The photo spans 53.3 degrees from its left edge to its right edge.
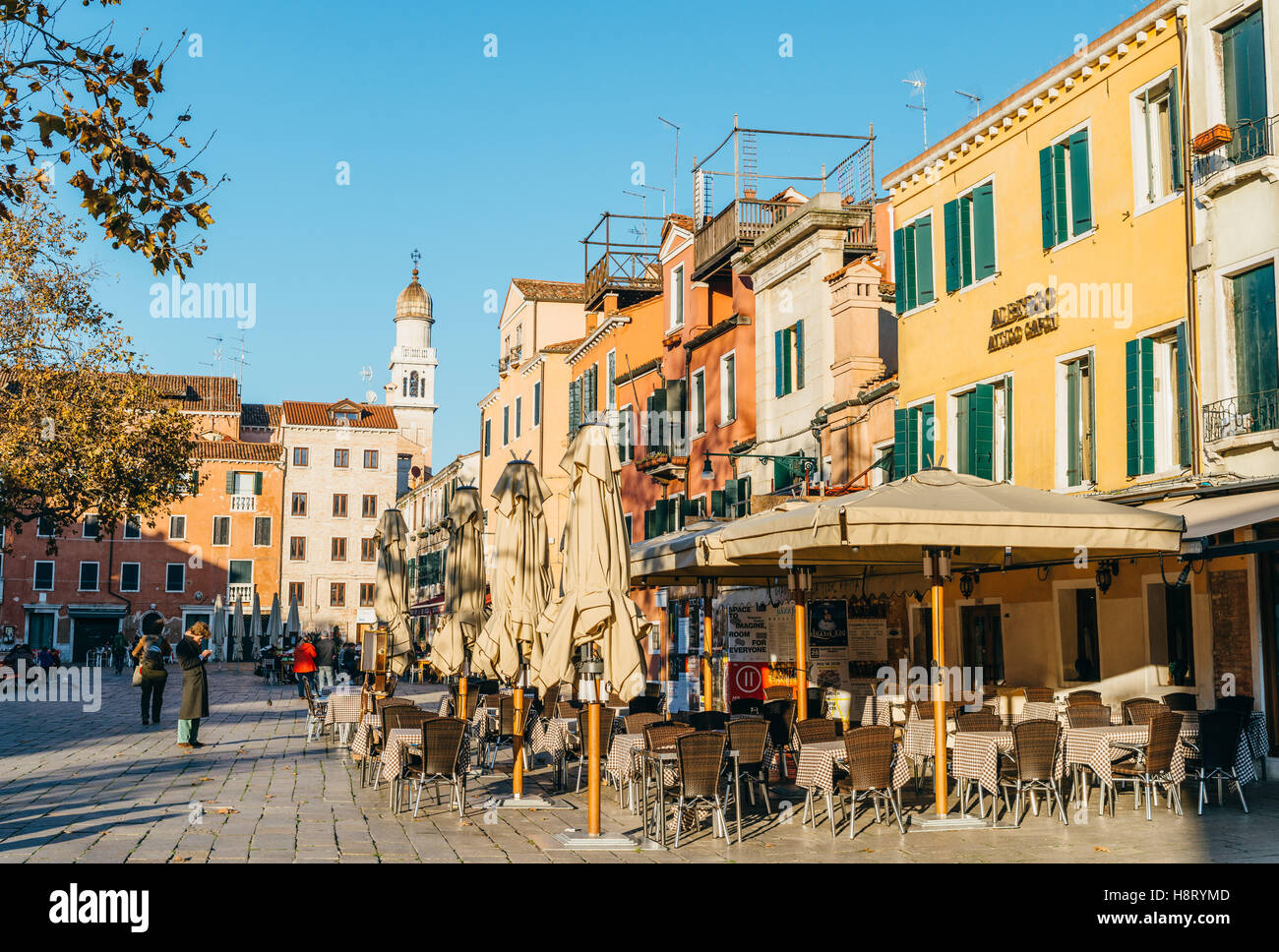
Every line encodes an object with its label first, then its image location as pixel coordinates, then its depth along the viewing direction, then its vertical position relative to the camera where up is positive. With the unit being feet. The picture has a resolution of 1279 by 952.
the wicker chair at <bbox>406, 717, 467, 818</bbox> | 37.76 -4.20
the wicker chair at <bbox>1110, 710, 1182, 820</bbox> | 36.83 -4.42
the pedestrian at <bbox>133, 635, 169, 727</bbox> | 67.97 -3.53
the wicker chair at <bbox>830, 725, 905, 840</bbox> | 34.55 -4.18
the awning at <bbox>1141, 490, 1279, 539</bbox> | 39.60 +3.02
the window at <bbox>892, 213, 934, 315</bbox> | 70.54 +19.14
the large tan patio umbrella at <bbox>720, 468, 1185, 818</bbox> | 34.37 +2.28
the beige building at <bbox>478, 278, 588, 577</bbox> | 148.97 +27.60
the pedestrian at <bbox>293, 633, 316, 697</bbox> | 90.74 -3.61
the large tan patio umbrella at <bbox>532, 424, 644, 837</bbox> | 34.81 +0.72
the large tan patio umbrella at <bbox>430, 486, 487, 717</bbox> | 50.70 +0.88
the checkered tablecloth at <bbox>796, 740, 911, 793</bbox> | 35.40 -4.42
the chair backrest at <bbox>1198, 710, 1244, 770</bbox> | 37.29 -3.97
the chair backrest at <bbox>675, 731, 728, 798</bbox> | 33.42 -4.06
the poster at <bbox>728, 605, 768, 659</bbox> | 68.64 -1.51
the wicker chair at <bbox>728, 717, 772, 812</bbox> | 36.37 -3.84
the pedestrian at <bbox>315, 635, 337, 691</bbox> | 99.81 -5.58
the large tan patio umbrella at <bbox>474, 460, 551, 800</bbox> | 44.98 +1.18
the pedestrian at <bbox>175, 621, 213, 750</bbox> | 57.36 -3.68
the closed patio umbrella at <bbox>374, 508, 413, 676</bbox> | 62.69 +1.10
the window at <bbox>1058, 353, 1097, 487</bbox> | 57.00 +8.14
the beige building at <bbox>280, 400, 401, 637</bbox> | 244.22 +20.81
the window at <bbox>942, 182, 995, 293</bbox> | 65.21 +19.14
